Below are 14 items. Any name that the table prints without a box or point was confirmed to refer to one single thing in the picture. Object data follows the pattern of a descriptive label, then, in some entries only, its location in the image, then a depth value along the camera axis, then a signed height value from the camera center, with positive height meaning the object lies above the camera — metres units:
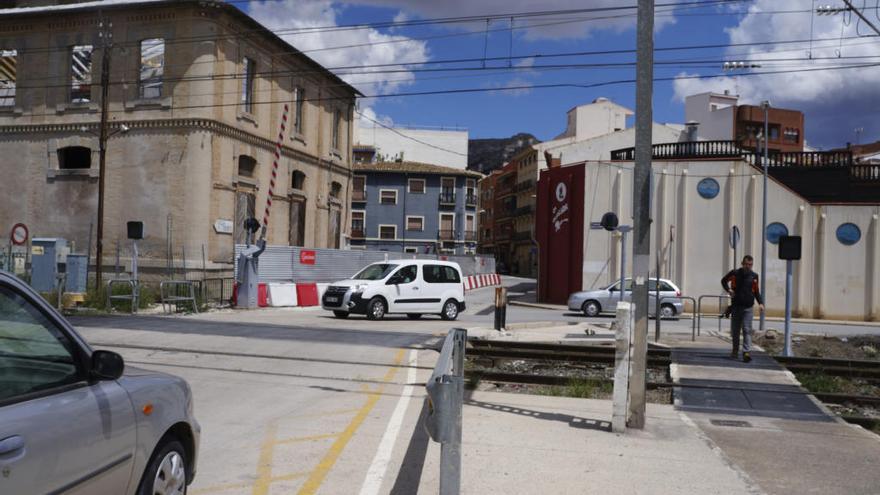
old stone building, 28.50 +5.11
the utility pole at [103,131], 25.88 +3.97
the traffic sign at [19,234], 22.98 +0.36
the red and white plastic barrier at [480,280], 45.33 -1.21
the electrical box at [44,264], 23.56 -0.52
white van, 21.86 -0.93
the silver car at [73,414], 3.12 -0.76
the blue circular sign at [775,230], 31.17 +1.68
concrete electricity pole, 8.27 +1.22
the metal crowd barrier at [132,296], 21.41 -1.31
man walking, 13.66 -0.48
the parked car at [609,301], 27.41 -1.24
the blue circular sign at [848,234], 30.83 +1.60
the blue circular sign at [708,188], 31.52 +3.33
